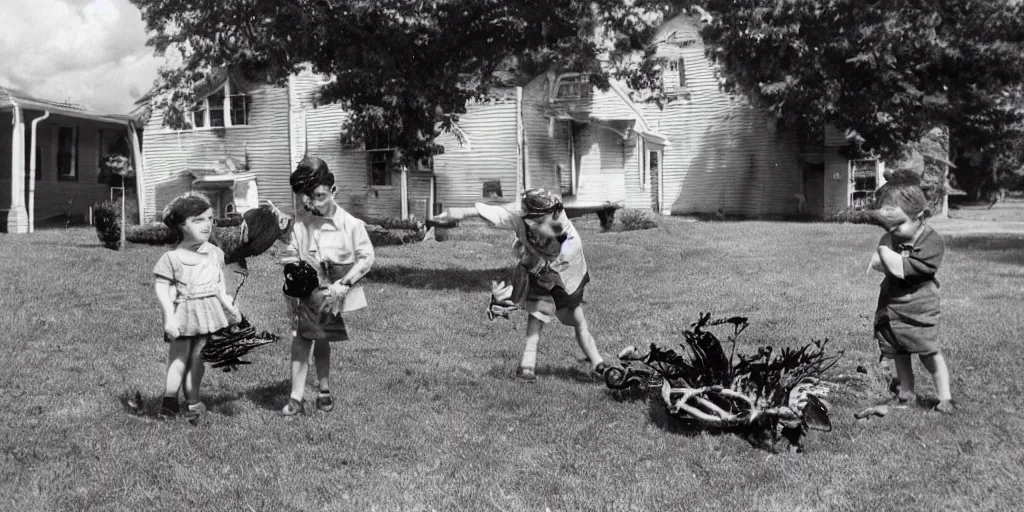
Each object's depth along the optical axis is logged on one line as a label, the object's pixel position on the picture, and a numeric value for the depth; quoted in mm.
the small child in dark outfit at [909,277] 5812
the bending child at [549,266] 6816
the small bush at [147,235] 19500
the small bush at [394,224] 24328
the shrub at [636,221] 22859
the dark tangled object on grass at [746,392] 5203
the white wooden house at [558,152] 25719
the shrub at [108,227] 17656
